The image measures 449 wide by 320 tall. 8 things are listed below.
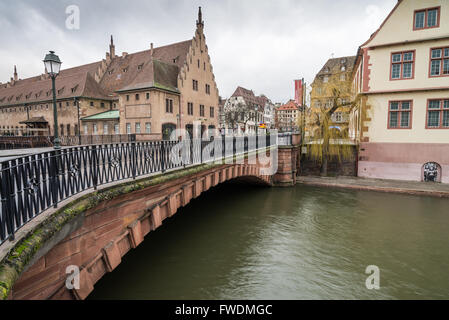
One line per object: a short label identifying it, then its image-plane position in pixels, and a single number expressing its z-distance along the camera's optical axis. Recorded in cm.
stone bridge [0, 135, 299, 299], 336
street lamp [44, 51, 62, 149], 718
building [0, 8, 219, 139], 2953
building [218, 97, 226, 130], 7871
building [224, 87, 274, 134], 6175
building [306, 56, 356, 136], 1921
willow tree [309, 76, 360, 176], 1908
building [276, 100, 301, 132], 12269
